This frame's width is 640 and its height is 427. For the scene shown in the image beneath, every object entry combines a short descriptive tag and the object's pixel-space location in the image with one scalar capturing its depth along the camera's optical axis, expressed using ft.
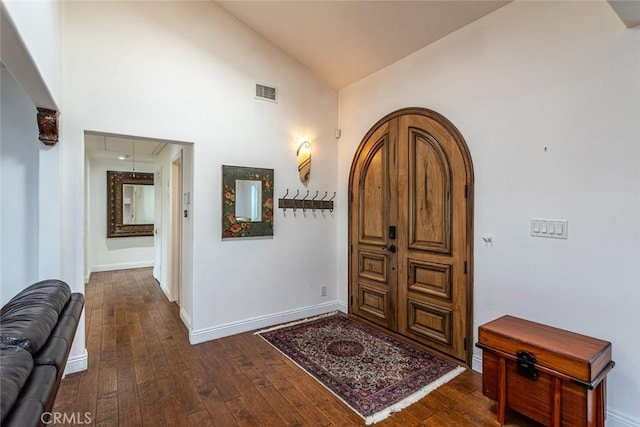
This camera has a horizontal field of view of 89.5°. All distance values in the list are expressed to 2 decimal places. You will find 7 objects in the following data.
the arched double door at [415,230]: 9.04
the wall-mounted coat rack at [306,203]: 12.18
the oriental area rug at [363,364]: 7.38
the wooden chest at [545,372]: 5.55
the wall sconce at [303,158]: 12.34
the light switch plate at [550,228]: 7.07
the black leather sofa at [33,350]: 2.88
